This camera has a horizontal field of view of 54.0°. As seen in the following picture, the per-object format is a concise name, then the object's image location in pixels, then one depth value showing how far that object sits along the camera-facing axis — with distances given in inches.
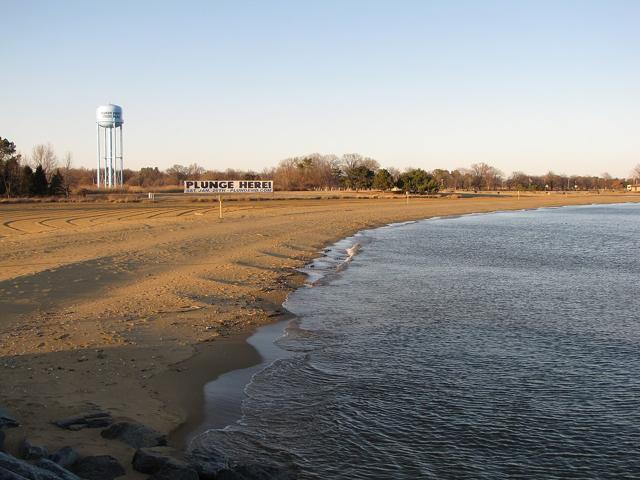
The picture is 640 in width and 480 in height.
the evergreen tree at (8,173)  2832.2
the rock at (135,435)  276.2
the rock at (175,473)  233.8
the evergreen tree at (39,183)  2910.9
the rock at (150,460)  247.4
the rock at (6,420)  277.1
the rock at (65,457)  242.8
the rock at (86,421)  290.0
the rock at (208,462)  246.1
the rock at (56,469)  219.3
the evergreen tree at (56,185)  3006.6
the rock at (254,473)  241.8
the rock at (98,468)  240.7
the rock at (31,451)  245.8
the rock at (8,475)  188.7
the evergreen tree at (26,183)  2859.3
